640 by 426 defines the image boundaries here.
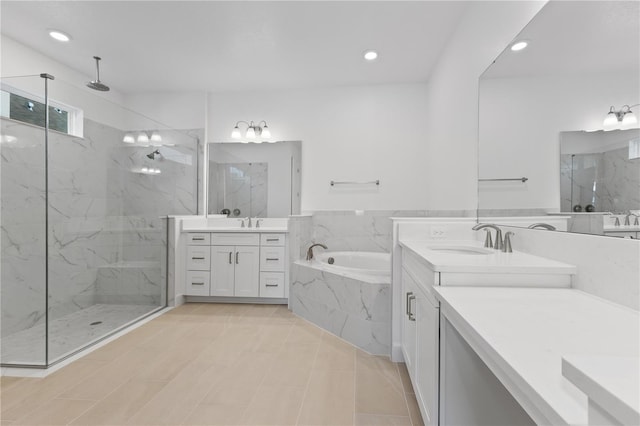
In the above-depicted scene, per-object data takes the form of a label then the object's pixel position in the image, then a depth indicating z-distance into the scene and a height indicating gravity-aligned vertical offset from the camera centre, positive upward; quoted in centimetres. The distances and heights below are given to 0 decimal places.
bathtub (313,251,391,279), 321 -52
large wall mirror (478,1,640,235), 90 +41
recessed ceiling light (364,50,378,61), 283 +162
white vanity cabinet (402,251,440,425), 112 -56
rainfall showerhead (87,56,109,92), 288 +130
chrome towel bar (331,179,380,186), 356 +39
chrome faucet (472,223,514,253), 149 -14
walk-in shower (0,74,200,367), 214 -6
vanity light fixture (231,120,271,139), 369 +107
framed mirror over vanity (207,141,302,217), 367 +45
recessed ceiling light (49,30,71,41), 254 +160
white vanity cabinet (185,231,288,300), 320 -59
